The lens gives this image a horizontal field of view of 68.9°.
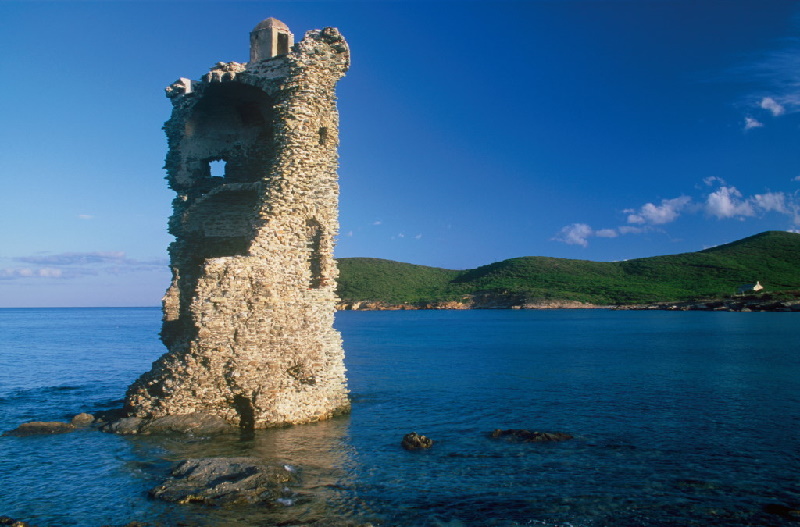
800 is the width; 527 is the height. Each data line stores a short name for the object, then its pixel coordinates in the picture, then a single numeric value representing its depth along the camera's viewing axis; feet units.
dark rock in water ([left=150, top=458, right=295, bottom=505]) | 33.83
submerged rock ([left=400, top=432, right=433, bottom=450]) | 47.19
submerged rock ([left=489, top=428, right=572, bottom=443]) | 49.37
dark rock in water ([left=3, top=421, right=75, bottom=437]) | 50.67
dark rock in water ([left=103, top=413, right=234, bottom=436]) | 47.39
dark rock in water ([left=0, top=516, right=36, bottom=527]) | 30.37
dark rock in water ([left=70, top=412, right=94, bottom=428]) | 52.65
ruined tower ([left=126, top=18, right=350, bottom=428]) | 48.85
